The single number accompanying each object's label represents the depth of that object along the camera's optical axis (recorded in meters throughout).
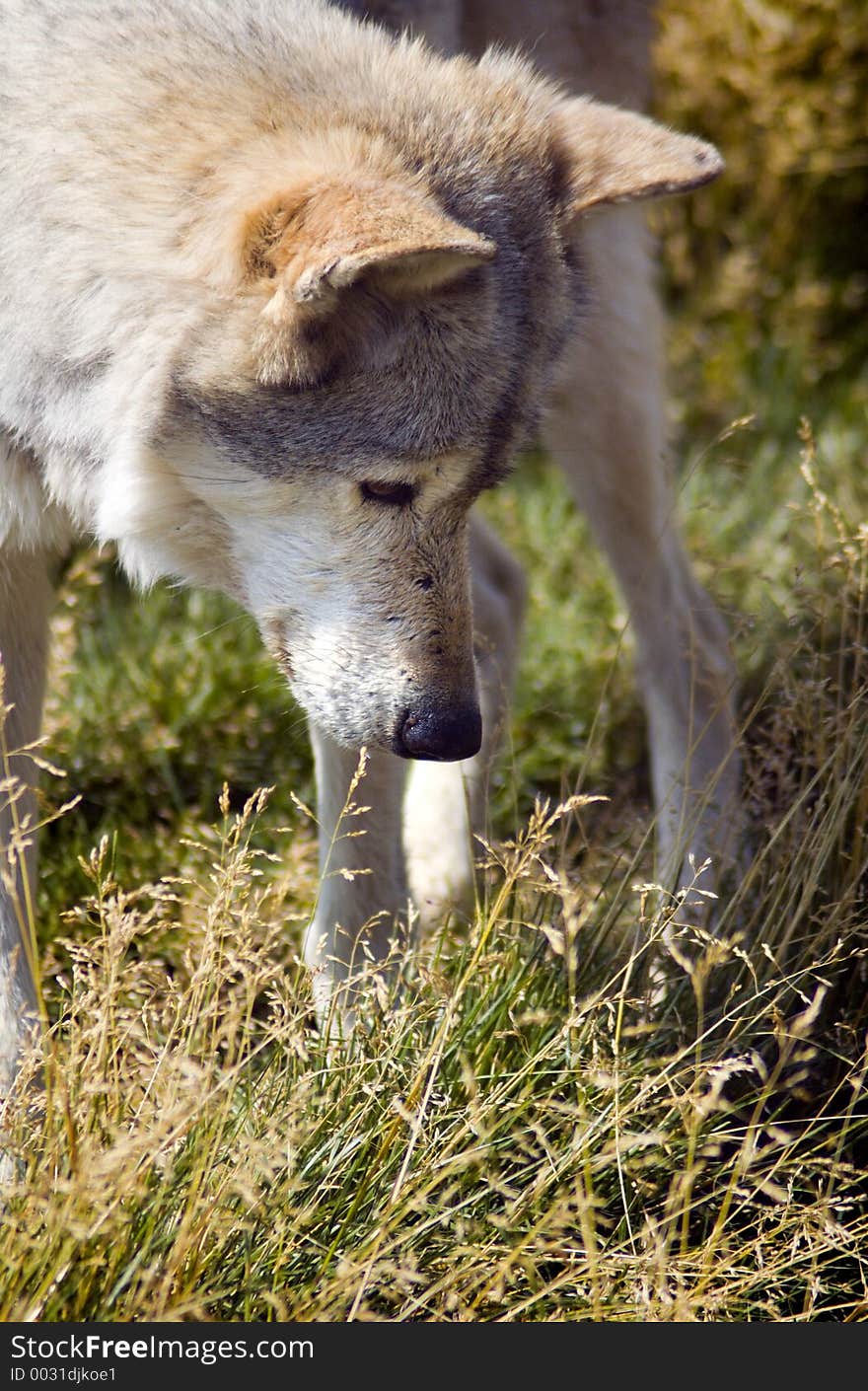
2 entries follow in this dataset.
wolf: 4.25
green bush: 11.30
